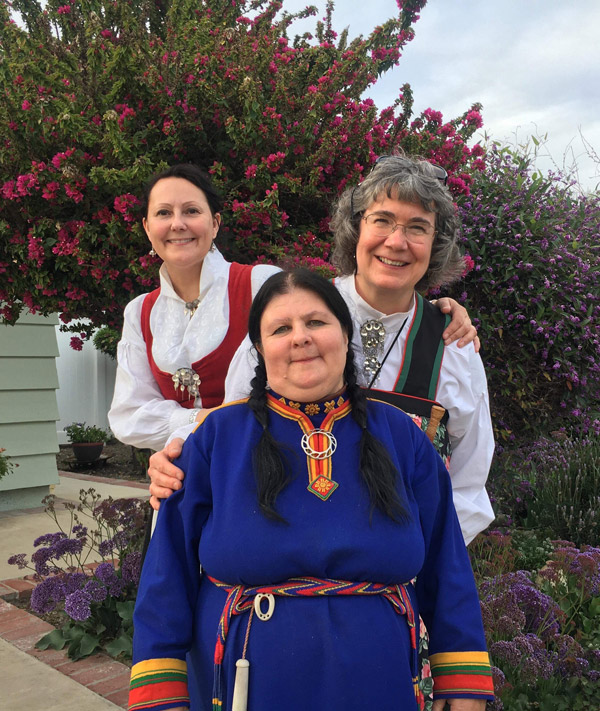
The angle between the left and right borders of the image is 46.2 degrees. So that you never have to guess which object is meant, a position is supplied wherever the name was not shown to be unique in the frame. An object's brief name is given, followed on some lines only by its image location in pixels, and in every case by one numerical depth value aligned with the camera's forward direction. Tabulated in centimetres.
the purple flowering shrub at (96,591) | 328
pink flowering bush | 371
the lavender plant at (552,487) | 443
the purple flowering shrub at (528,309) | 492
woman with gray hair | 180
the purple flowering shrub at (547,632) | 248
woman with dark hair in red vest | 217
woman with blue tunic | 137
